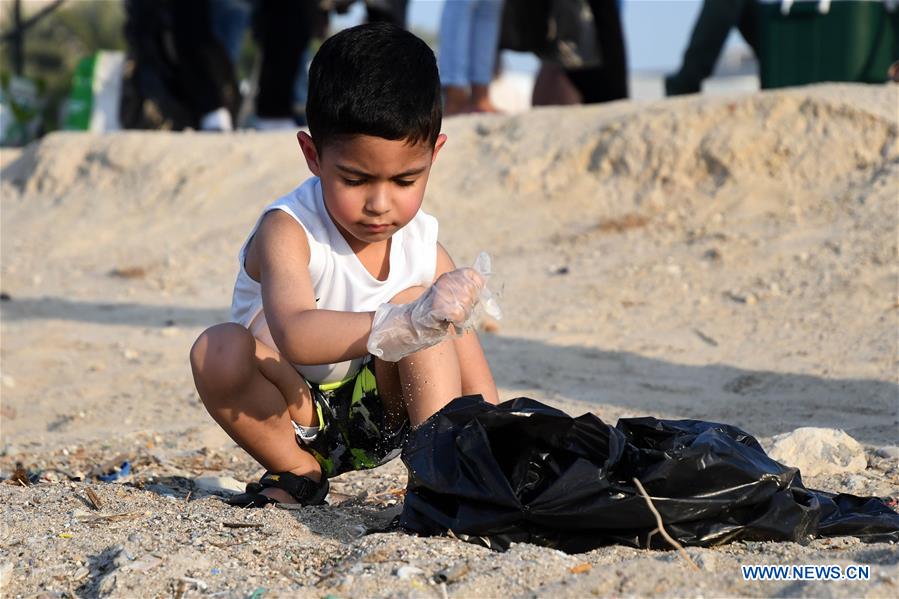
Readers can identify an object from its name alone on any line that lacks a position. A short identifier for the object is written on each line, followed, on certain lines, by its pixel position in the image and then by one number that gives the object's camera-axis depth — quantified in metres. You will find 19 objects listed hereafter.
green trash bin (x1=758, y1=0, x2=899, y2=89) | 13.95
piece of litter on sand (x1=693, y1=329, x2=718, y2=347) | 10.12
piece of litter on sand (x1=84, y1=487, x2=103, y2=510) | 5.23
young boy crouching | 4.77
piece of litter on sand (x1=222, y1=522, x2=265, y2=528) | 4.86
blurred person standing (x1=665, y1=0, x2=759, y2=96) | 14.89
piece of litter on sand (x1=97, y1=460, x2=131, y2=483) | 6.71
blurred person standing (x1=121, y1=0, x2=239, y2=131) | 17.03
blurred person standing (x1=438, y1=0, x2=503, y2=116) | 14.38
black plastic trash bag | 4.47
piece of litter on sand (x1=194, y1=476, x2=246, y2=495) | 6.37
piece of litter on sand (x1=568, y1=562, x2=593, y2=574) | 4.20
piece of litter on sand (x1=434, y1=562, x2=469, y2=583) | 4.13
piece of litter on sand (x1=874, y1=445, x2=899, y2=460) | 6.30
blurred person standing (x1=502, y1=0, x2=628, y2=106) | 15.02
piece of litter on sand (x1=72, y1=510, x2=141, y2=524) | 4.99
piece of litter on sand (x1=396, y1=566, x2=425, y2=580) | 4.15
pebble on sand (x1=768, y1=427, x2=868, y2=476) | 6.10
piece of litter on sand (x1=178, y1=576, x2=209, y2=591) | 4.16
